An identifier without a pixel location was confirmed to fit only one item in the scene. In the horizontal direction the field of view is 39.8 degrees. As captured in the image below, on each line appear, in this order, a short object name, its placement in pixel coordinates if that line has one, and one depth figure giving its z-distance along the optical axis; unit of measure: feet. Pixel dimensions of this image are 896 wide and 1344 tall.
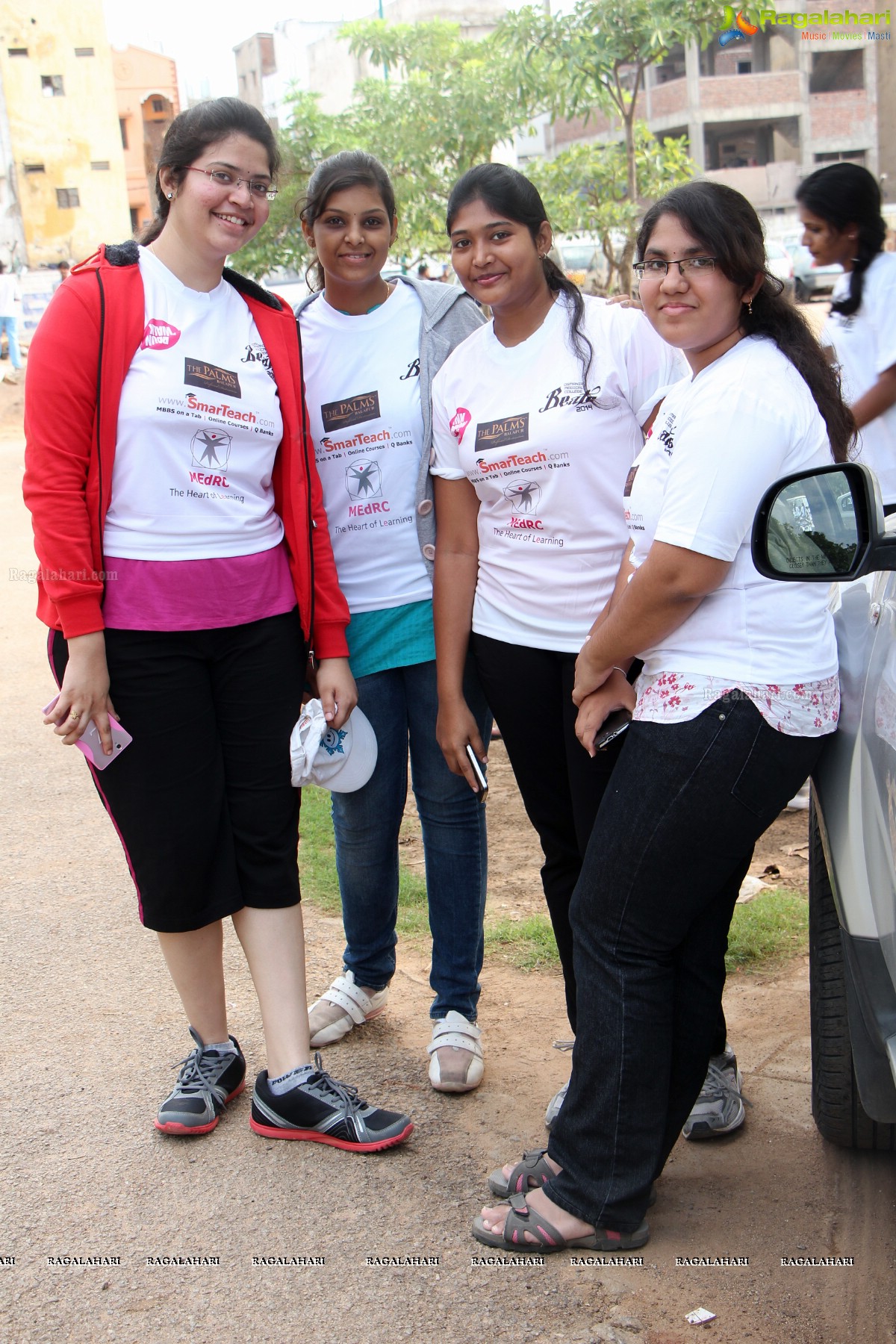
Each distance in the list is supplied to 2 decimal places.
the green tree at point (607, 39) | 22.53
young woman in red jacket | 8.33
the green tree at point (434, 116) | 30.58
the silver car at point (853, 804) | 6.36
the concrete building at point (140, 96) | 145.38
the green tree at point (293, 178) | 30.27
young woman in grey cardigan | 9.68
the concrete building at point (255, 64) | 169.58
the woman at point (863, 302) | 13.29
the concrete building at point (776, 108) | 113.19
